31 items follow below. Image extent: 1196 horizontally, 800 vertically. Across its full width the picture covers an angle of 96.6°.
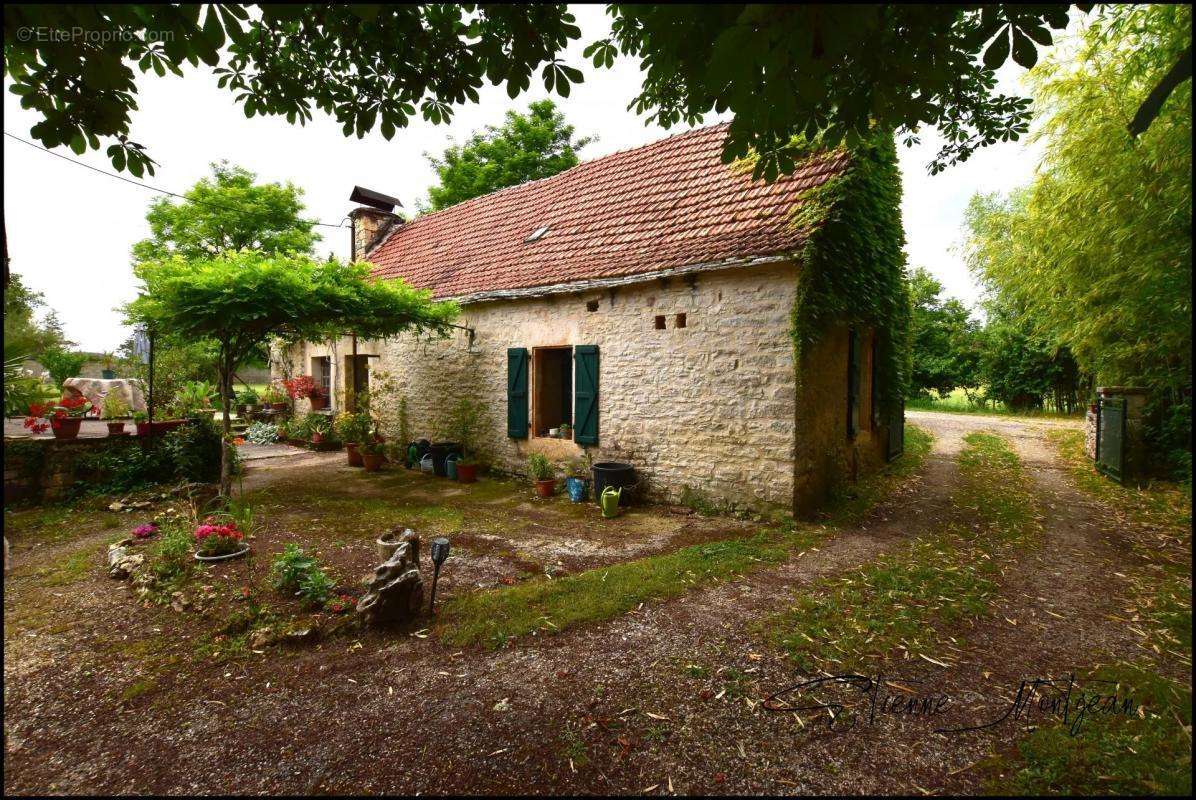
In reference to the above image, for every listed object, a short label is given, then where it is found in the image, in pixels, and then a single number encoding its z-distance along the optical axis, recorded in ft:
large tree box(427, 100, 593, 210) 59.82
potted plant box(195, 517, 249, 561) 15.67
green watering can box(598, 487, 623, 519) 22.27
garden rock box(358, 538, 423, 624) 12.28
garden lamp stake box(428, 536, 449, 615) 12.37
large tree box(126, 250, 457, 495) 20.27
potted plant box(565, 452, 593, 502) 24.80
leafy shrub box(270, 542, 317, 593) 13.82
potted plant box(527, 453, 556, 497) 25.80
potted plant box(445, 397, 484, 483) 30.82
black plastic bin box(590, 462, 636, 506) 23.30
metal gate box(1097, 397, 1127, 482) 26.53
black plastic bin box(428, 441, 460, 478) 30.71
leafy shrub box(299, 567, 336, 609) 13.25
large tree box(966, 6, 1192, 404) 19.86
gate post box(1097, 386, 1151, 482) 26.81
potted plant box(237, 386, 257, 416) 49.39
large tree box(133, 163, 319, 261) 55.93
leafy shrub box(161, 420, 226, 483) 25.44
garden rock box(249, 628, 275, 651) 11.51
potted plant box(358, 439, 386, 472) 32.17
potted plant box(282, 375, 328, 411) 41.88
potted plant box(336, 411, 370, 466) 33.88
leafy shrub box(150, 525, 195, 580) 14.71
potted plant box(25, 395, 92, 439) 22.45
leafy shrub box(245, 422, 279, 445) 43.93
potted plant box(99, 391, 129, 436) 34.35
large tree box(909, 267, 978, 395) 73.24
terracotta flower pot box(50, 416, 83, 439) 23.15
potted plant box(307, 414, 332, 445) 40.19
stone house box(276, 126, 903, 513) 21.09
